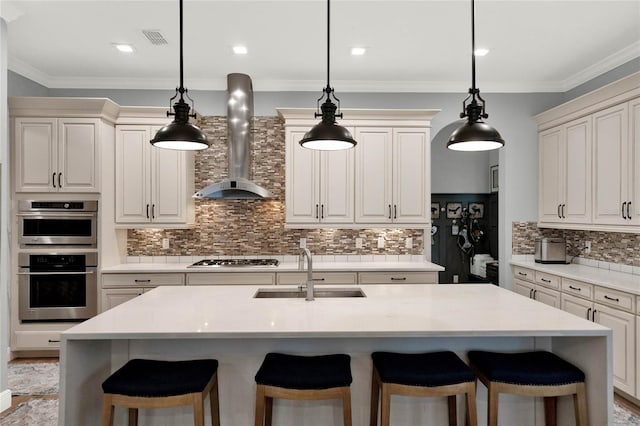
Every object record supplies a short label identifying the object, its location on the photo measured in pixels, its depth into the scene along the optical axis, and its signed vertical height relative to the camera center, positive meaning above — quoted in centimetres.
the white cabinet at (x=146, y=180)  416 +35
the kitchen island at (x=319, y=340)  183 -66
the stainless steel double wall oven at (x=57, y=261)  386 -46
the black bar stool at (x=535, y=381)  186 -79
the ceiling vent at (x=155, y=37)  334 +152
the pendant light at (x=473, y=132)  217 +45
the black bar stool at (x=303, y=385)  182 -78
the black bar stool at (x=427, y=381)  184 -78
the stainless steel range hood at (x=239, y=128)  422 +92
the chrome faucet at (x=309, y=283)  248 -43
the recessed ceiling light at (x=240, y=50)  363 +152
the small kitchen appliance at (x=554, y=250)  418 -38
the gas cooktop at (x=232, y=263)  411 -52
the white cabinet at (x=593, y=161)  327 +50
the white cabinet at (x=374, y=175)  425 +42
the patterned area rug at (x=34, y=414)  281 -147
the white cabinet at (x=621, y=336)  293 -91
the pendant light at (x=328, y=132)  224 +47
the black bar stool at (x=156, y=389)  177 -79
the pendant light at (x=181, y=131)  221 +46
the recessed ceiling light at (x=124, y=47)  359 +152
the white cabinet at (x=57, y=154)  387 +58
